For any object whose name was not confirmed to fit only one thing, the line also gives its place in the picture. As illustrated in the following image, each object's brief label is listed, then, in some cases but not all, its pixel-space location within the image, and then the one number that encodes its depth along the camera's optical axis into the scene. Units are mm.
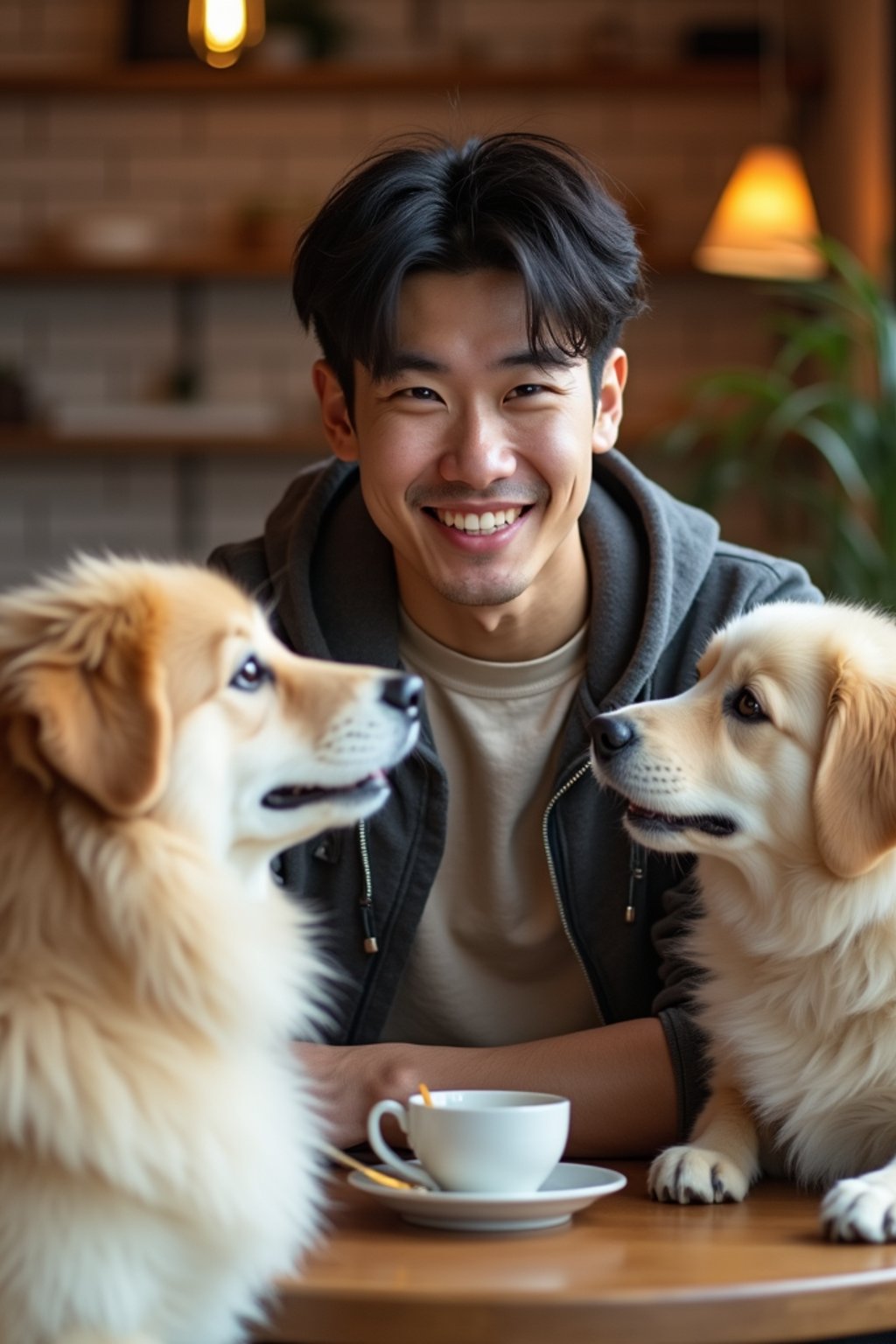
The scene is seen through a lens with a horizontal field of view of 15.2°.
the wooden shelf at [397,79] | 5031
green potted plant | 2881
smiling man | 1955
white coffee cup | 1681
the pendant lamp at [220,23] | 2896
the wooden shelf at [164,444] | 5090
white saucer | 1680
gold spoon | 1737
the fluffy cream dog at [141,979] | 1619
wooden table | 1610
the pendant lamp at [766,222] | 3513
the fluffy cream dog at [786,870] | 1807
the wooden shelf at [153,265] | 5078
